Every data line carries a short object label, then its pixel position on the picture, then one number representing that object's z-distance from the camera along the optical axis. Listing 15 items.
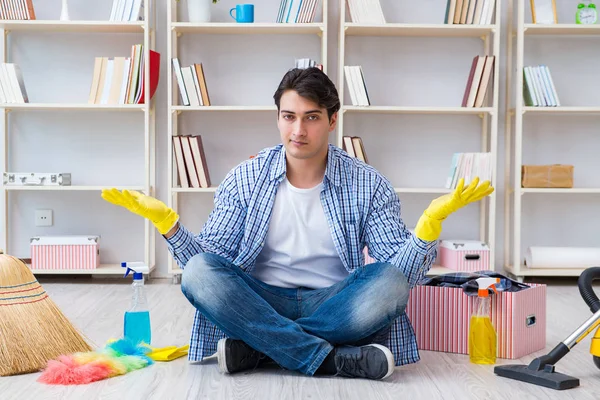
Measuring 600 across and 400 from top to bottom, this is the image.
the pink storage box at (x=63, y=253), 3.98
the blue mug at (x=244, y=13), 3.99
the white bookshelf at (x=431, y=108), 3.96
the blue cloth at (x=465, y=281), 2.55
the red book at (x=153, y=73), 3.99
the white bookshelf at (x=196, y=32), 3.95
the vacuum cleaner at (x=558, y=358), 2.06
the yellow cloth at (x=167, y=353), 2.34
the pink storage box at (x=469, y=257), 4.00
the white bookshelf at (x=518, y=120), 3.99
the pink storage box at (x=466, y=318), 2.40
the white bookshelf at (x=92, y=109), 3.95
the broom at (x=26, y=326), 2.13
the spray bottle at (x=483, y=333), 2.36
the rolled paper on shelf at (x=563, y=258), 4.03
